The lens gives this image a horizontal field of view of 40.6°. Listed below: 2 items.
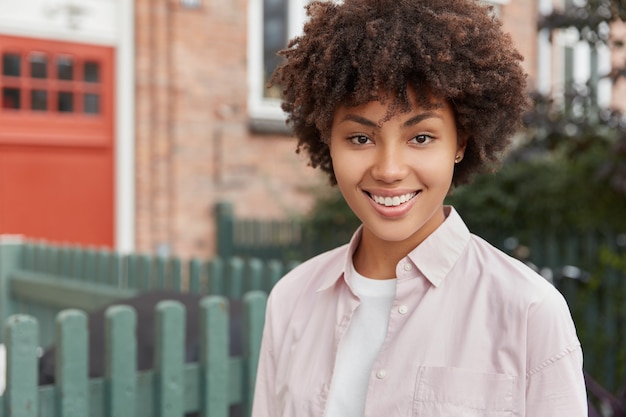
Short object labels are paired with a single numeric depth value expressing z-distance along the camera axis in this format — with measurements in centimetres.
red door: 705
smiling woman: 136
